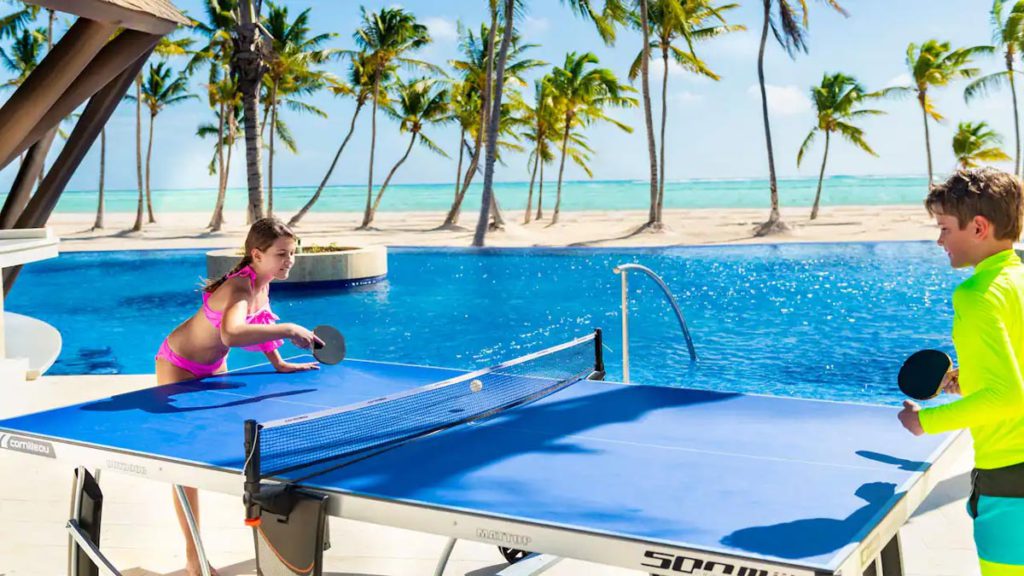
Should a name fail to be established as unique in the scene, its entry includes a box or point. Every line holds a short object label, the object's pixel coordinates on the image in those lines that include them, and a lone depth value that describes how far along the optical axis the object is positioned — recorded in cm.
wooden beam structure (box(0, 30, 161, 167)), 647
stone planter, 1703
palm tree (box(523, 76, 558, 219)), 4112
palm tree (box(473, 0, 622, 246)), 2716
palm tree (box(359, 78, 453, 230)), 4100
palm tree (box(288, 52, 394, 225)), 3944
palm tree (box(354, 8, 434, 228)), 3747
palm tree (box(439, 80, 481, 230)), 3872
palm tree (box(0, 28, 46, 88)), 3756
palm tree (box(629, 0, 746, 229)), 3178
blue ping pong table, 226
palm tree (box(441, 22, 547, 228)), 3641
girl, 396
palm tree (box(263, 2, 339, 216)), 3538
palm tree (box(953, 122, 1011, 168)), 4028
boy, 222
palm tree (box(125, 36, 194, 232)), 3788
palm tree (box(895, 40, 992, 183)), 3906
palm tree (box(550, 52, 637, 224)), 3725
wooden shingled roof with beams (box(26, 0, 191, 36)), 525
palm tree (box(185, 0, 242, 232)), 3403
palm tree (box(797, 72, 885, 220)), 4094
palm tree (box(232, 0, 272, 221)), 1956
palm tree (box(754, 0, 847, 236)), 3083
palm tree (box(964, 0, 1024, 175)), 3594
